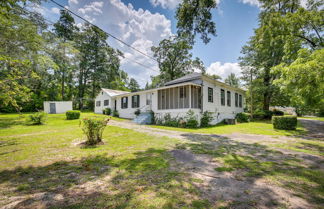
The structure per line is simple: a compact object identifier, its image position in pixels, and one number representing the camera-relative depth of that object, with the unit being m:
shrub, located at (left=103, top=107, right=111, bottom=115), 22.58
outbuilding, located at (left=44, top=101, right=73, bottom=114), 21.84
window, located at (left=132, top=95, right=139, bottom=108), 18.43
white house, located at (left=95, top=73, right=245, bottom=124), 13.08
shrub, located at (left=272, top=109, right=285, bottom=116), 19.52
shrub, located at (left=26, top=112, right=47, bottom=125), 11.94
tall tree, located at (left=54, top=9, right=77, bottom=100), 30.03
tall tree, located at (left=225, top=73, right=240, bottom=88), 47.90
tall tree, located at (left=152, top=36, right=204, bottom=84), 28.70
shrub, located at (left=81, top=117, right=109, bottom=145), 5.31
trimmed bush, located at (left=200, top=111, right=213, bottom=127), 13.04
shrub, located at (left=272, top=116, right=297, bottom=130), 10.38
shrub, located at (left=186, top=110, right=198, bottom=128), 12.04
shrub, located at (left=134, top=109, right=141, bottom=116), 17.39
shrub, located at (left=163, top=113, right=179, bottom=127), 12.98
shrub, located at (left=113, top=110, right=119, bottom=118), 21.28
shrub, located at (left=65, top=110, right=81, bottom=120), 15.26
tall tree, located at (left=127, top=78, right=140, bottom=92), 49.62
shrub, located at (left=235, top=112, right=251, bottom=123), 17.40
